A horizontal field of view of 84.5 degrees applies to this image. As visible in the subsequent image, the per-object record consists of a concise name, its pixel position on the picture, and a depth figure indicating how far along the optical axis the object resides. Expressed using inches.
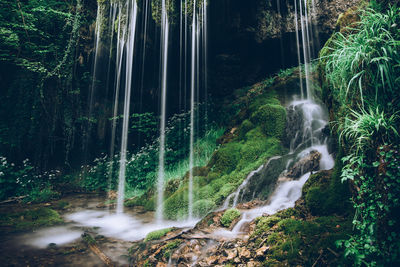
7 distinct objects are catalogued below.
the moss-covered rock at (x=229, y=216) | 162.2
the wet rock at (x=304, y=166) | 201.8
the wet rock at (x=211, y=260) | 114.7
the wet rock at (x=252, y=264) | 104.3
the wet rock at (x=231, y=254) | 114.9
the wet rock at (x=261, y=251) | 107.7
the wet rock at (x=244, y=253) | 111.4
